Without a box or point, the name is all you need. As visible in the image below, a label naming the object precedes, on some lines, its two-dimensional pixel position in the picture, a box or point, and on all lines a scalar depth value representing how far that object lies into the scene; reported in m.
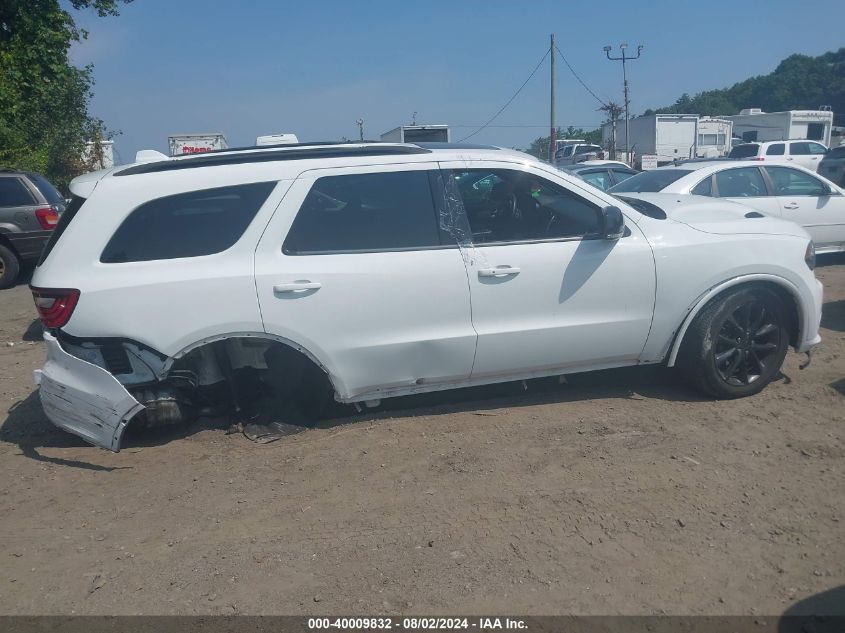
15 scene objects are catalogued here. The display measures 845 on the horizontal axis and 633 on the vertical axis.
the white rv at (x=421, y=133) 19.48
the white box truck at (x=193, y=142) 25.45
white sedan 8.66
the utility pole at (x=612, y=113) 37.92
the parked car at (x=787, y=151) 21.75
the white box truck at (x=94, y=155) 25.16
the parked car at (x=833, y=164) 17.06
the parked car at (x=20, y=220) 10.81
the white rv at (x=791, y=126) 32.84
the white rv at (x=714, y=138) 33.22
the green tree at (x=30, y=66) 16.28
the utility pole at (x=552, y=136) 24.91
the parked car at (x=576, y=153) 27.41
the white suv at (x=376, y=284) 3.96
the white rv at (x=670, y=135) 32.16
